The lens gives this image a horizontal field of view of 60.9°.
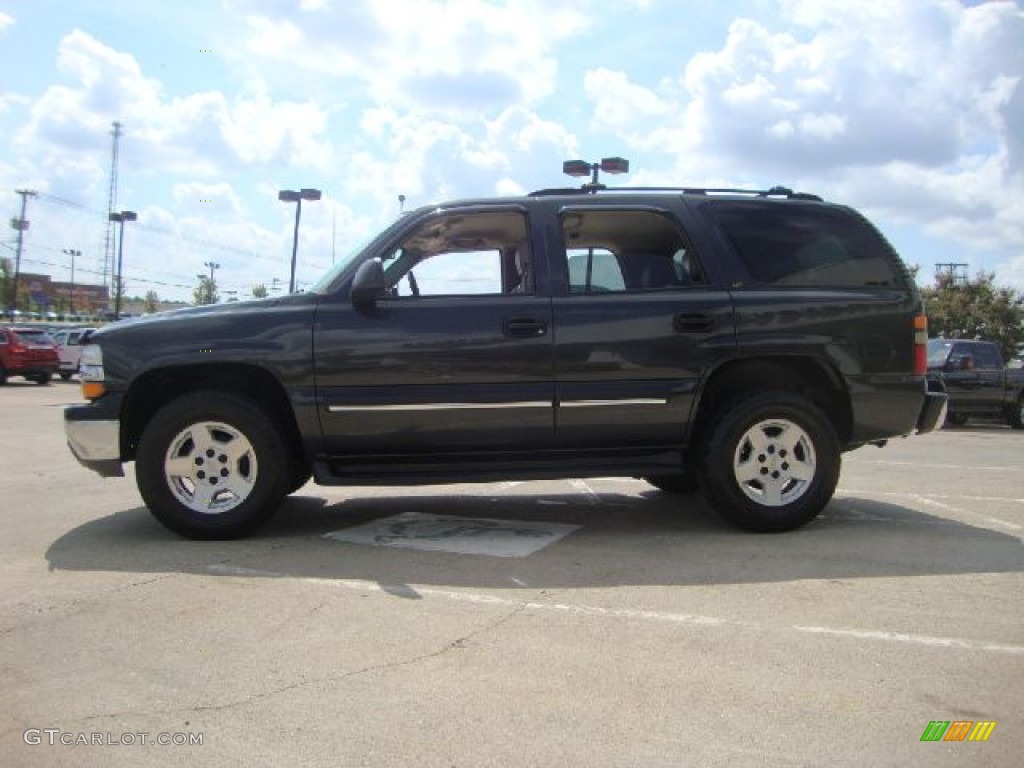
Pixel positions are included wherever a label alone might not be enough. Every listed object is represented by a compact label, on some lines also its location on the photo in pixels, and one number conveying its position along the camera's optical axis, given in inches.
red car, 958.4
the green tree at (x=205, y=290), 3924.7
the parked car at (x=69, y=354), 1069.1
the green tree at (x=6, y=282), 3208.7
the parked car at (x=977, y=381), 646.5
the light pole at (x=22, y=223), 2943.4
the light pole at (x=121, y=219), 2182.6
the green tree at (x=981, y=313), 1470.2
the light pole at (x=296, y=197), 1226.0
